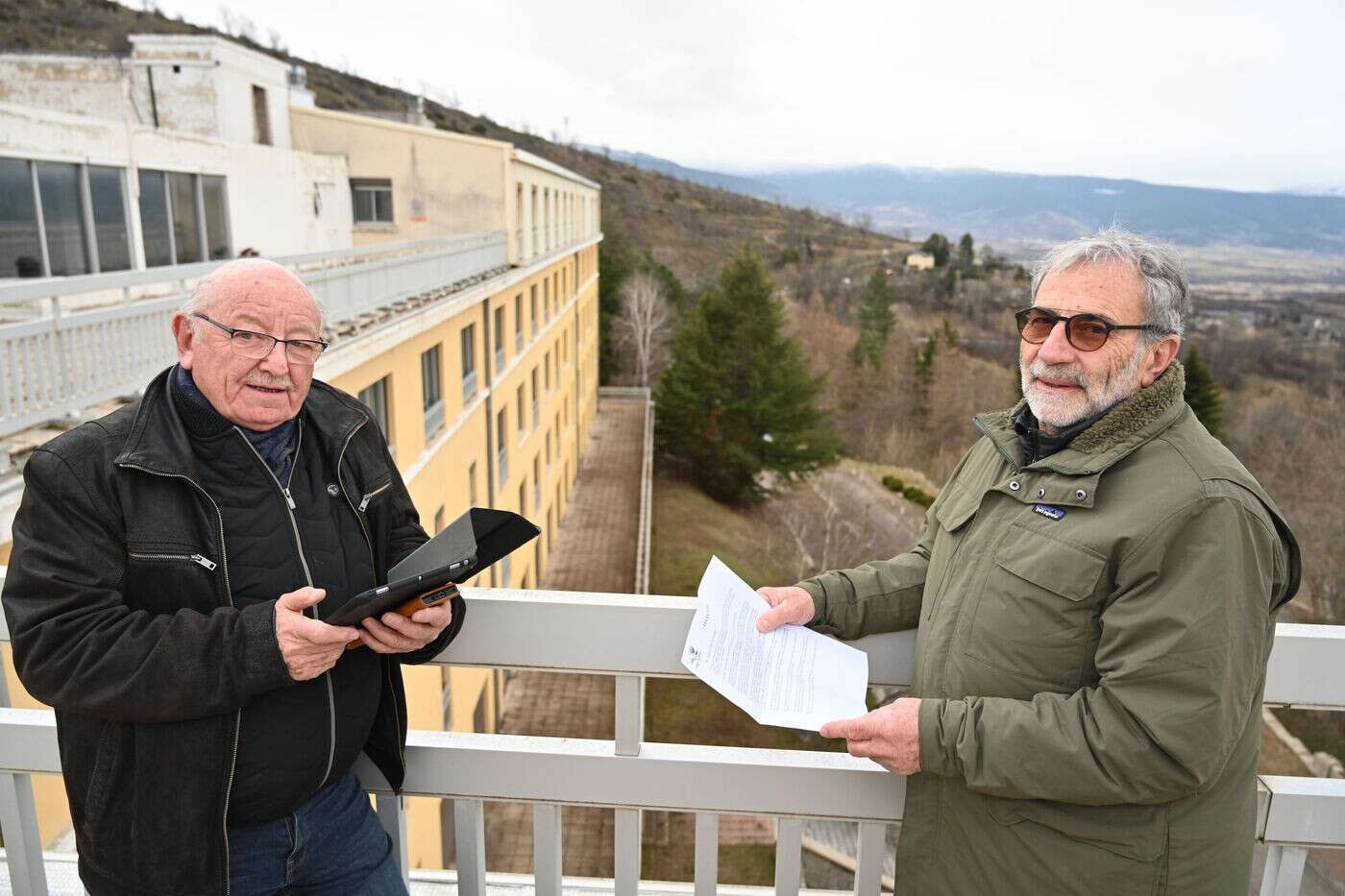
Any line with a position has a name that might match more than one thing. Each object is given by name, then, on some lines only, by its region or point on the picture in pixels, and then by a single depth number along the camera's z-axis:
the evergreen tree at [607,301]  43.06
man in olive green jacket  1.51
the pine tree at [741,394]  28.48
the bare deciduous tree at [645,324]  40.88
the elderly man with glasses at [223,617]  1.63
